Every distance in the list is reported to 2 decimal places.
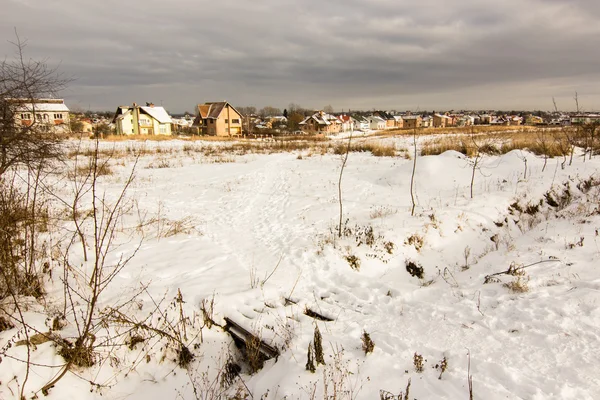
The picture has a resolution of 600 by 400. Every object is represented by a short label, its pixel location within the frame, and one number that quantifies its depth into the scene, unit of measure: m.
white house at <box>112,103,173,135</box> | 53.31
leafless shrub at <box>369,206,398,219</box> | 8.51
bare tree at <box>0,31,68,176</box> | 4.80
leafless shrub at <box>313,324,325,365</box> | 3.55
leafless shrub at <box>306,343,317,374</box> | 3.43
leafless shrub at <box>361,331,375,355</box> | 3.70
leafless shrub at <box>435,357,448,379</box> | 3.30
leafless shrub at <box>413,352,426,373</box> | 3.36
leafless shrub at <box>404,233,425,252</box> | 7.02
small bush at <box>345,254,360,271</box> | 6.17
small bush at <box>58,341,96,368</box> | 3.37
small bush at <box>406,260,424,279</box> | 6.37
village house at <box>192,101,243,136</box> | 58.31
